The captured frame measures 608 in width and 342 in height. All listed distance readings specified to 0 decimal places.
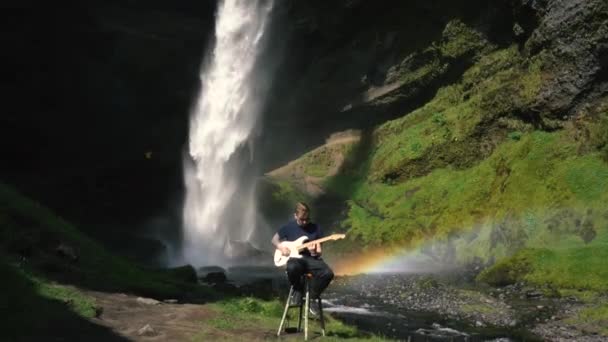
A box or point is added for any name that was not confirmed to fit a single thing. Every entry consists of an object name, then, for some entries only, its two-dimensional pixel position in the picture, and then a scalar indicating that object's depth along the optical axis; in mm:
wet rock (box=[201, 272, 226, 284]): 23653
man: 9023
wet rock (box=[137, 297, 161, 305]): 12000
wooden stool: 8898
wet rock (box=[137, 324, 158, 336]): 9172
